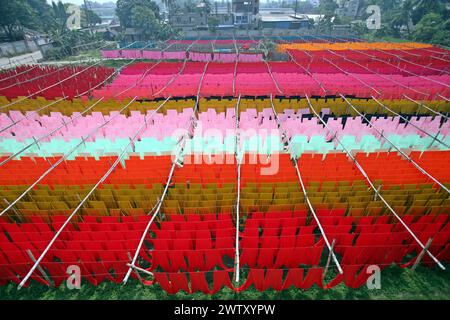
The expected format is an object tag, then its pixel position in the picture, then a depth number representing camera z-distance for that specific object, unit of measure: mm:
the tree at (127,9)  42494
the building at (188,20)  43750
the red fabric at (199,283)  5059
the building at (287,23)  45062
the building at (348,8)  60456
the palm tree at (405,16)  39344
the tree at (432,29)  32422
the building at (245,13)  44188
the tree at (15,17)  31791
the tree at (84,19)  50453
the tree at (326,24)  43125
